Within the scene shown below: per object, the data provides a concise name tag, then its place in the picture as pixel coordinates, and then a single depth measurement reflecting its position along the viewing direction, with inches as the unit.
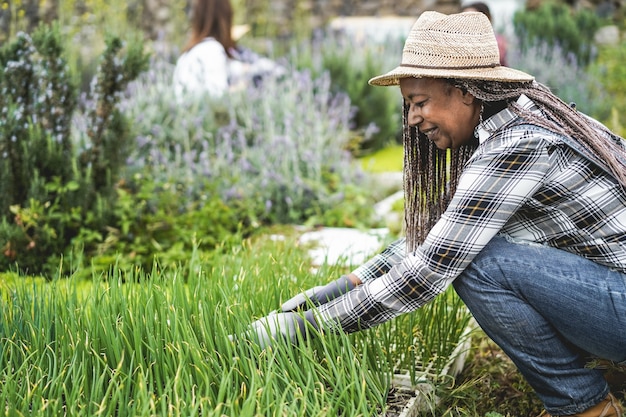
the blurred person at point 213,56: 212.4
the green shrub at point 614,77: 268.5
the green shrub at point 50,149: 136.7
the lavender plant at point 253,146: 175.0
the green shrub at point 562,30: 400.5
